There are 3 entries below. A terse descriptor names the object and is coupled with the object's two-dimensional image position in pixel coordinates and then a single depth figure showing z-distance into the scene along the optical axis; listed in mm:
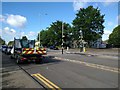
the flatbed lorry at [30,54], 8428
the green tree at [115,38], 40049
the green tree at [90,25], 32039
